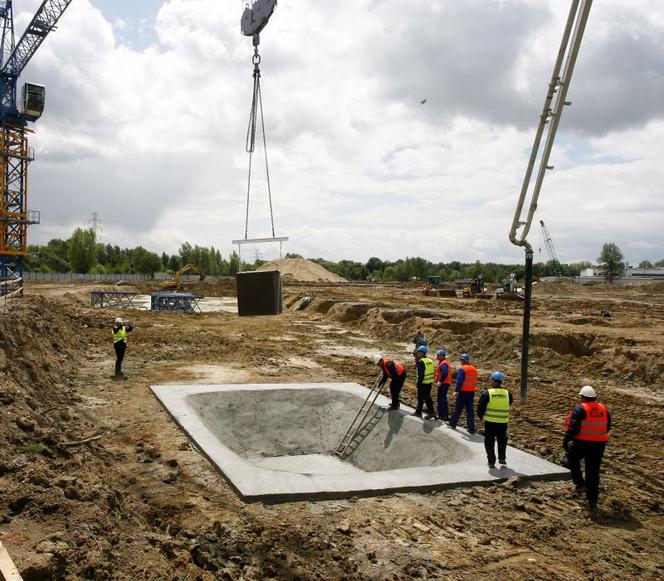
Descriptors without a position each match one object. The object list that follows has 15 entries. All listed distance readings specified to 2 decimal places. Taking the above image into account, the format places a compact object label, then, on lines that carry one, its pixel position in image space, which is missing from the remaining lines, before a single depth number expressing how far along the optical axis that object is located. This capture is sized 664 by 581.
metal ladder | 12.55
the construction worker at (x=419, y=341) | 17.48
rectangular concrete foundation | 7.92
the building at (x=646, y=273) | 127.22
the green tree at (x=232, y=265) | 120.75
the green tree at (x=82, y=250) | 79.81
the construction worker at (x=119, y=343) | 15.41
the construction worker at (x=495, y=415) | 8.59
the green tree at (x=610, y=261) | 95.47
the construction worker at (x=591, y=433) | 7.54
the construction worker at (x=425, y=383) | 11.59
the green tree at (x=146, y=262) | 96.25
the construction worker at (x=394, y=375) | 12.22
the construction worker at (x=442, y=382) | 11.19
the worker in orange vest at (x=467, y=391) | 10.45
